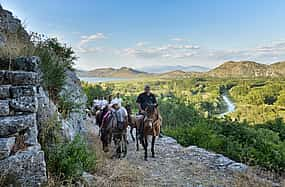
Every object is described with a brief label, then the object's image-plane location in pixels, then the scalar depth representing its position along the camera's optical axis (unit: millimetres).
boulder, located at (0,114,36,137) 3180
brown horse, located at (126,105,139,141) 9188
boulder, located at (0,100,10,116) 3271
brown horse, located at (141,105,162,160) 7758
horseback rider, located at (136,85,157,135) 8671
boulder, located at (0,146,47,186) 3037
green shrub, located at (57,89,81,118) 5910
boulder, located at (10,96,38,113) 3405
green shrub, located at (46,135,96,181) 3908
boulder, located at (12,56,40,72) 4117
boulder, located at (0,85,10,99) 3385
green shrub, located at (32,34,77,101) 5422
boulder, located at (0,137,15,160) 3034
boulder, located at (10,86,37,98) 3461
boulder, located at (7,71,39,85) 3633
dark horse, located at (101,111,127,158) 7479
